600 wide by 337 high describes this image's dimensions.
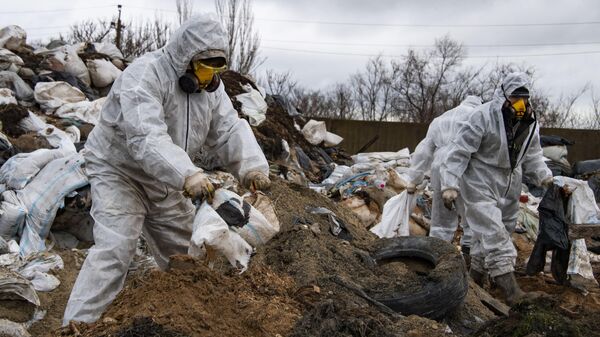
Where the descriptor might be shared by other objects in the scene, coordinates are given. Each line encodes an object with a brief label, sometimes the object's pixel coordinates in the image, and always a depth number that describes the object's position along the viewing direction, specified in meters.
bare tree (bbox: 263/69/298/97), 27.17
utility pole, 21.98
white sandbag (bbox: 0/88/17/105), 7.81
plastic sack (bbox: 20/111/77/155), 6.65
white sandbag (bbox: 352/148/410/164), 11.52
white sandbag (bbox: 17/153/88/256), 5.30
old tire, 3.78
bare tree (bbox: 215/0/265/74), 19.70
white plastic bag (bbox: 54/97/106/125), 8.15
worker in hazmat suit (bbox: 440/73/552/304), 5.26
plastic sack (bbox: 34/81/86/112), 8.43
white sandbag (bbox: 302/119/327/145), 11.95
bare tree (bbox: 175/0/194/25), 19.22
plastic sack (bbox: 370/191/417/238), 6.91
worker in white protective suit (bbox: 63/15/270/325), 3.17
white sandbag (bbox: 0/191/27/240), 5.33
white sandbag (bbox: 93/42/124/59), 11.30
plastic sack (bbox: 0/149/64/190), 5.64
